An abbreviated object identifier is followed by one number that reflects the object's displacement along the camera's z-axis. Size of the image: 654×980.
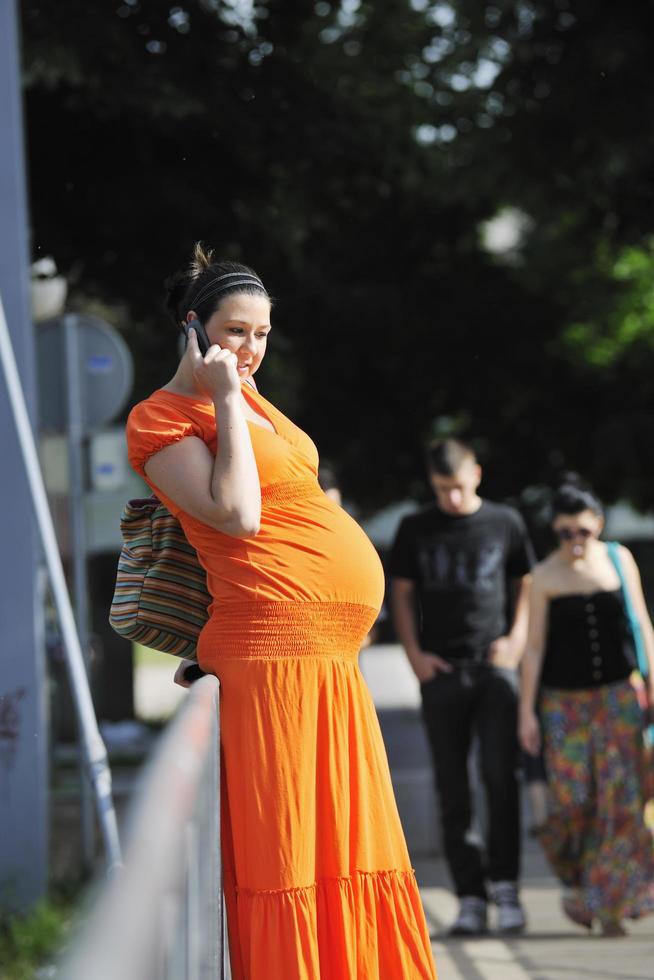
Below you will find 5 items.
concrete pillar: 14.46
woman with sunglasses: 14.11
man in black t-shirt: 14.50
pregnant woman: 6.33
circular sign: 18.73
